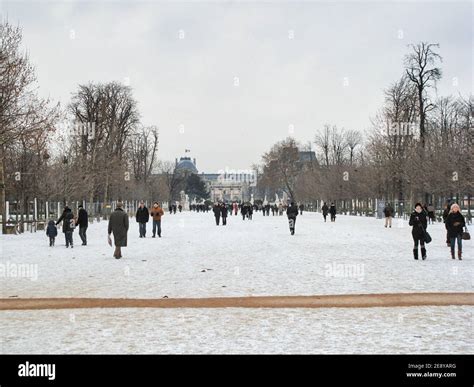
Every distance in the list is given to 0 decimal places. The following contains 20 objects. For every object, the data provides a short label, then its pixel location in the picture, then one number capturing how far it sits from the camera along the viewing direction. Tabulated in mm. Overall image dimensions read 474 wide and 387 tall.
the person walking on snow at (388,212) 40462
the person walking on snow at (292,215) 32781
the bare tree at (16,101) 26781
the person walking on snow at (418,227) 19250
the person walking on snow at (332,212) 52062
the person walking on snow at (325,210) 52531
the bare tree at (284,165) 106438
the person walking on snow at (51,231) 26312
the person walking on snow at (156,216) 31261
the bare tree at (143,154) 79125
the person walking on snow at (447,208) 27594
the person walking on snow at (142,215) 30641
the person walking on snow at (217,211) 46000
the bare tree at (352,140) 93125
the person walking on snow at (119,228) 20375
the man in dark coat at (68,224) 25703
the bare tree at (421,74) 50250
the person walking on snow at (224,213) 47062
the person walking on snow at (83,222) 26683
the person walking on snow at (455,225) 19047
